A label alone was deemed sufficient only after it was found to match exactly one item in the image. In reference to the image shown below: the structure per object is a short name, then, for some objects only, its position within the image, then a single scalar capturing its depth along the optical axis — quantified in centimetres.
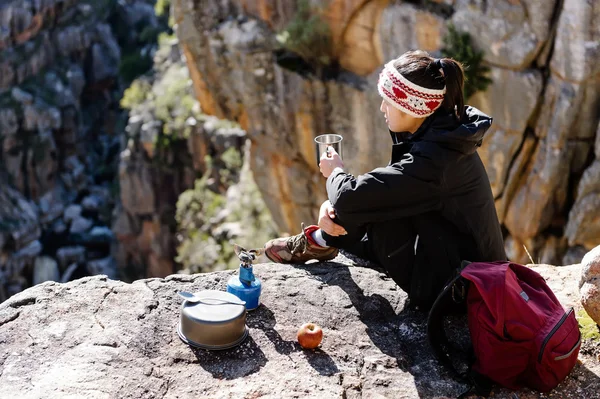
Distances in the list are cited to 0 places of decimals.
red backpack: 293
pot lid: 322
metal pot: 322
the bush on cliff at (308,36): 1252
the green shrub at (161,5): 3097
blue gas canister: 362
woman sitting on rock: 316
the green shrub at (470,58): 1070
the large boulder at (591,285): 337
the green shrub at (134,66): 3691
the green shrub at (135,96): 3020
